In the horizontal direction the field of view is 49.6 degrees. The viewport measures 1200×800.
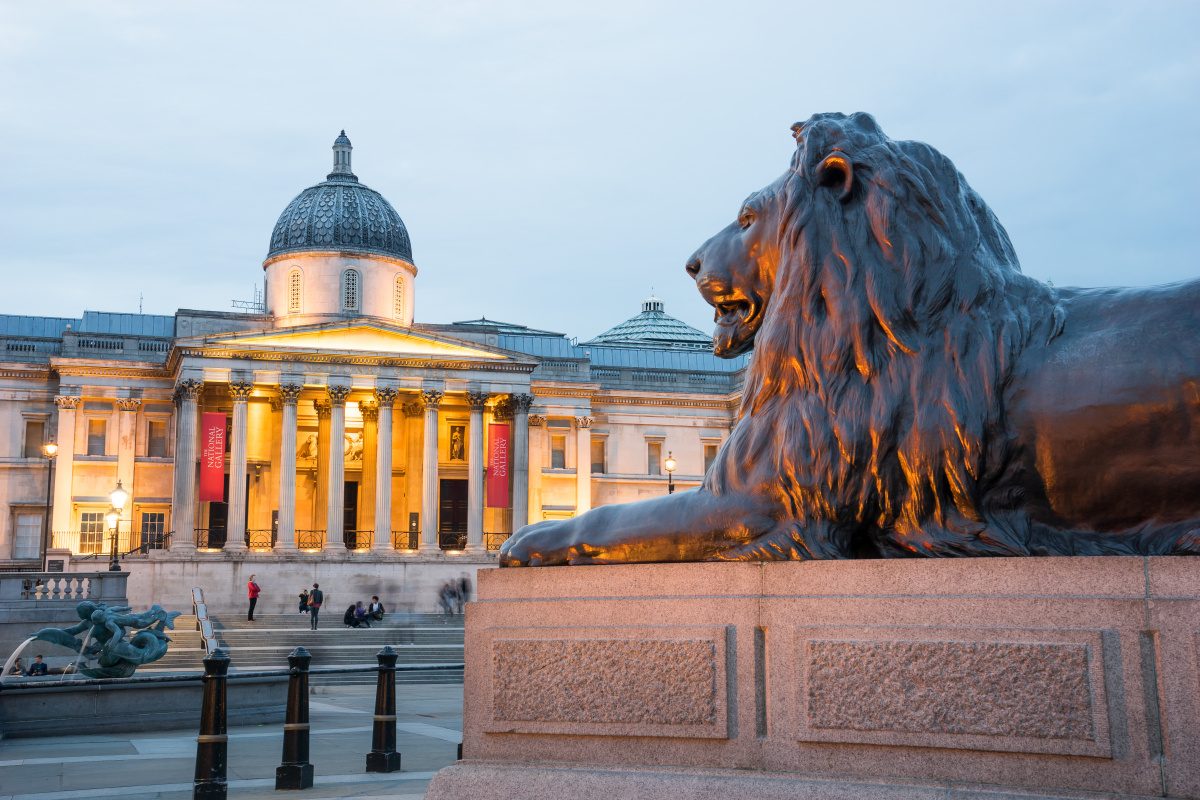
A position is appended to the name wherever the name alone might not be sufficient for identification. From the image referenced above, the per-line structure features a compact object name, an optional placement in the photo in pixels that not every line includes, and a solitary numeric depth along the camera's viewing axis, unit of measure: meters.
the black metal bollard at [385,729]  9.84
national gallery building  45.25
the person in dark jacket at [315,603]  36.69
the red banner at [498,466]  47.06
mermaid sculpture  16.20
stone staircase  27.97
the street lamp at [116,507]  27.86
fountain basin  14.26
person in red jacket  39.28
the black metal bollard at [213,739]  8.10
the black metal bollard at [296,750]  8.84
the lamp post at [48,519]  47.71
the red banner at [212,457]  43.84
